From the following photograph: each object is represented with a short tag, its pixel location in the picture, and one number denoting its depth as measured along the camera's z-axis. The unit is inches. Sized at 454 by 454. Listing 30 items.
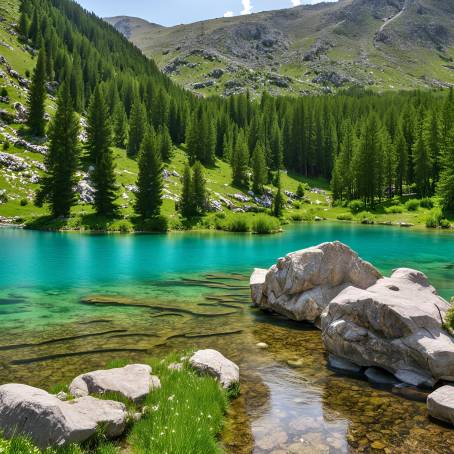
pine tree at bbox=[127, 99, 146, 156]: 5231.3
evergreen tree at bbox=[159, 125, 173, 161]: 5147.6
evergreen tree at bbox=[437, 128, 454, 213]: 3630.7
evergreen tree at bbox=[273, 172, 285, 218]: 4424.2
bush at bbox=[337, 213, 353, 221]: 4539.9
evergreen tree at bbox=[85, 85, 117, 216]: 4247.0
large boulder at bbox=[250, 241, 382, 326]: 904.9
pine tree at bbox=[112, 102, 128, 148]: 5629.9
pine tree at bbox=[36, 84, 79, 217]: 3472.0
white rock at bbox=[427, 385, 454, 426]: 448.5
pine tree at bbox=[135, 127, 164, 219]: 3614.7
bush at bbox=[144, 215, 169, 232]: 3361.2
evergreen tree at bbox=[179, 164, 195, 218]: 3768.7
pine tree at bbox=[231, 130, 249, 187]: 5152.6
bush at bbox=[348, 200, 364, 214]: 4759.4
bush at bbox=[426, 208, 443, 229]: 3558.1
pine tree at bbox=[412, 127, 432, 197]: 4443.9
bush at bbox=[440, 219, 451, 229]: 3477.6
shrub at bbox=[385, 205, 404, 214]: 4345.5
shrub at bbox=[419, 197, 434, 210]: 4263.8
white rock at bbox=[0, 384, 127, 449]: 313.6
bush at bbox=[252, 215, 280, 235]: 3344.0
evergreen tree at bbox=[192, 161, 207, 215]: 3849.9
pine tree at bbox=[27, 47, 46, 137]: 4574.3
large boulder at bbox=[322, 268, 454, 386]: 562.9
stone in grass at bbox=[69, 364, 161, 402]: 453.1
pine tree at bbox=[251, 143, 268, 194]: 5123.0
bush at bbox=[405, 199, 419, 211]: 4309.1
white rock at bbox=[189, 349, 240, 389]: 532.7
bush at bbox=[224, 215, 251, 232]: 3442.4
